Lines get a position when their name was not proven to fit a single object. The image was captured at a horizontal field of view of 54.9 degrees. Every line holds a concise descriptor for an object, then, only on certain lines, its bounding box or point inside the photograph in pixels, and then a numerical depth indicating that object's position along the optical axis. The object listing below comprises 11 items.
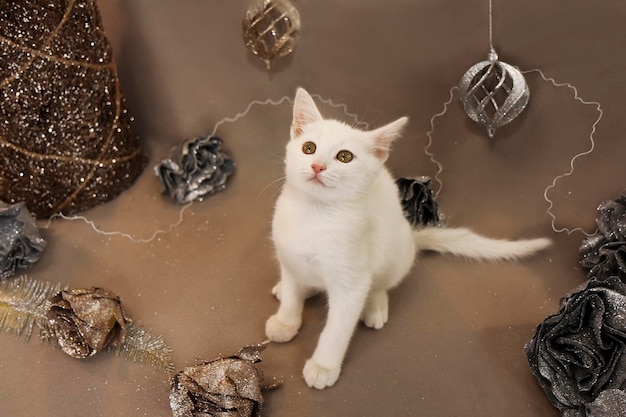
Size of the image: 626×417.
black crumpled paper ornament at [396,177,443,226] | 1.22
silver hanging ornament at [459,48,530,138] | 1.13
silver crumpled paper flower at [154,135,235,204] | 1.32
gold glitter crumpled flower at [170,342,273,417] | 0.90
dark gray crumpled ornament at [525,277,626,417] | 0.89
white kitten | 0.89
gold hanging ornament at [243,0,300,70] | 1.19
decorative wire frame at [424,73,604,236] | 1.15
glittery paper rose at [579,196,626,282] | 1.03
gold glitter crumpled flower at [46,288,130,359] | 1.00
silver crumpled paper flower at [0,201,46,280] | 1.13
